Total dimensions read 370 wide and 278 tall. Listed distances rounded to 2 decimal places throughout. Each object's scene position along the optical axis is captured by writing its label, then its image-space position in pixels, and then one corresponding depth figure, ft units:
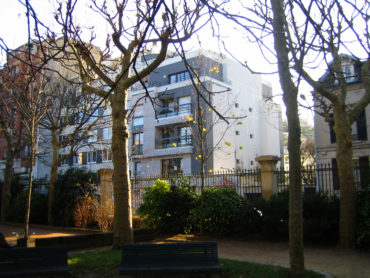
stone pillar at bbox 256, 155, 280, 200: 45.19
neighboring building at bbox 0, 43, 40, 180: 50.49
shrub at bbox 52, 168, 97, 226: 58.65
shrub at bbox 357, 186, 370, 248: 31.94
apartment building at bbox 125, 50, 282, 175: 108.27
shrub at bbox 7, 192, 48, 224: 63.72
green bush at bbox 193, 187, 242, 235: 41.34
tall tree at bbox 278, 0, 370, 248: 33.55
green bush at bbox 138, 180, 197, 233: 44.91
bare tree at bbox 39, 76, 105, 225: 60.08
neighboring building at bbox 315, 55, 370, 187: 78.18
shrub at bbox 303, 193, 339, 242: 34.71
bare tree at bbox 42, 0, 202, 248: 30.09
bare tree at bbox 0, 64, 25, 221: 68.03
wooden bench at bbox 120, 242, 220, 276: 21.54
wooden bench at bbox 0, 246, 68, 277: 20.72
